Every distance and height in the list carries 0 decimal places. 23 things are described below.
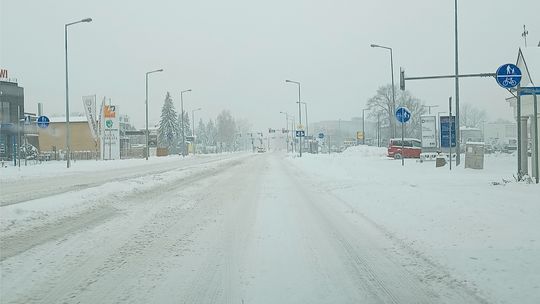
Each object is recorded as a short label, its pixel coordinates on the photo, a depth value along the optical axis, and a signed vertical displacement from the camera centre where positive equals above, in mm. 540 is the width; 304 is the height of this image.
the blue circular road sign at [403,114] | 28534 +1572
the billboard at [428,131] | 47312 +1029
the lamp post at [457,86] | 30553 +3314
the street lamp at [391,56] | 41125 +7030
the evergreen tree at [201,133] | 162950 +3805
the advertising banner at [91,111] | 52250 +3560
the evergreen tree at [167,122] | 101938 +4606
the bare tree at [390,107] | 99319 +7153
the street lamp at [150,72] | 60200 +8521
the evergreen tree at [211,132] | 155175 +3916
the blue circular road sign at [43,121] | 37438 +1843
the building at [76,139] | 80062 +1145
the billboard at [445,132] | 34981 +684
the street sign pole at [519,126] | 17734 +552
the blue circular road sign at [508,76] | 17016 +2158
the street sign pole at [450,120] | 30952 +1247
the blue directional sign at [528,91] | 19297 +1906
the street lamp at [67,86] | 37625 +4417
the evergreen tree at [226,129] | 142875 +4246
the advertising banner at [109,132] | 53250 +1432
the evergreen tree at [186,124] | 124075 +5180
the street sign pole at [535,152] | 17672 -395
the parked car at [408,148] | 54594 -570
